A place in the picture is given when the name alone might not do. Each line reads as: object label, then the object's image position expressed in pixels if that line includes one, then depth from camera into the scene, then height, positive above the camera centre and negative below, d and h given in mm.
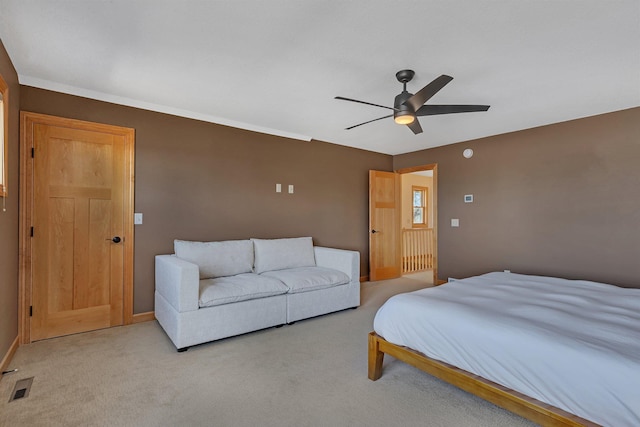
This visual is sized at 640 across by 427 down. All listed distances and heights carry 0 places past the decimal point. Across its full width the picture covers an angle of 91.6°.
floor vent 1975 -1170
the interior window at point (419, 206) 8602 +218
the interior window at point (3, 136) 2270 +564
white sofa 2705 -730
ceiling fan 2438 +895
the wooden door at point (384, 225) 5500 -213
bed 1319 -673
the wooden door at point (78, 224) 2883 -118
